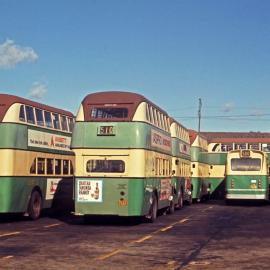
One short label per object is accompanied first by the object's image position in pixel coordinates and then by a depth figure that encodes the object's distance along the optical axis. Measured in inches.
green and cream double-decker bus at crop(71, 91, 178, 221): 772.0
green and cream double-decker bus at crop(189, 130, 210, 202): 1445.6
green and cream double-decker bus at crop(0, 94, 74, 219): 803.4
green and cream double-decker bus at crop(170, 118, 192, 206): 1139.9
